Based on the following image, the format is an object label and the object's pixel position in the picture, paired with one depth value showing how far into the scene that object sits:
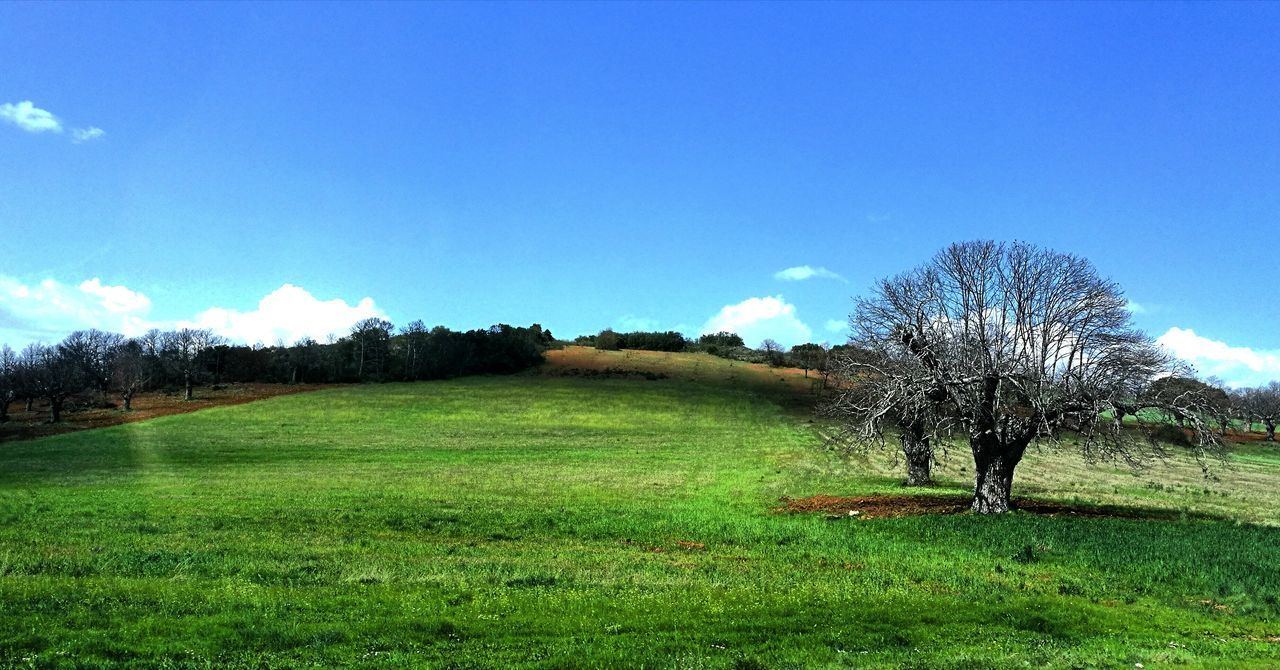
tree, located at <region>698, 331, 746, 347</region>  177.25
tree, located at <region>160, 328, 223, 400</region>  118.94
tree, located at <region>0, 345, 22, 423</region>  89.69
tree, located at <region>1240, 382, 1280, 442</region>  93.38
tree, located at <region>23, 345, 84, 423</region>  86.56
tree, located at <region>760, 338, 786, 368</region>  142.00
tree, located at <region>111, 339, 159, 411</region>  97.12
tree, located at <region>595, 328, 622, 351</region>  164.14
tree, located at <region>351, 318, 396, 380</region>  125.12
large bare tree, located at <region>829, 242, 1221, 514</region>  26.92
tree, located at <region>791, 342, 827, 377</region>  121.40
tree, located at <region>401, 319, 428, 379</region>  122.94
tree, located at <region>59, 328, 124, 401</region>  109.25
